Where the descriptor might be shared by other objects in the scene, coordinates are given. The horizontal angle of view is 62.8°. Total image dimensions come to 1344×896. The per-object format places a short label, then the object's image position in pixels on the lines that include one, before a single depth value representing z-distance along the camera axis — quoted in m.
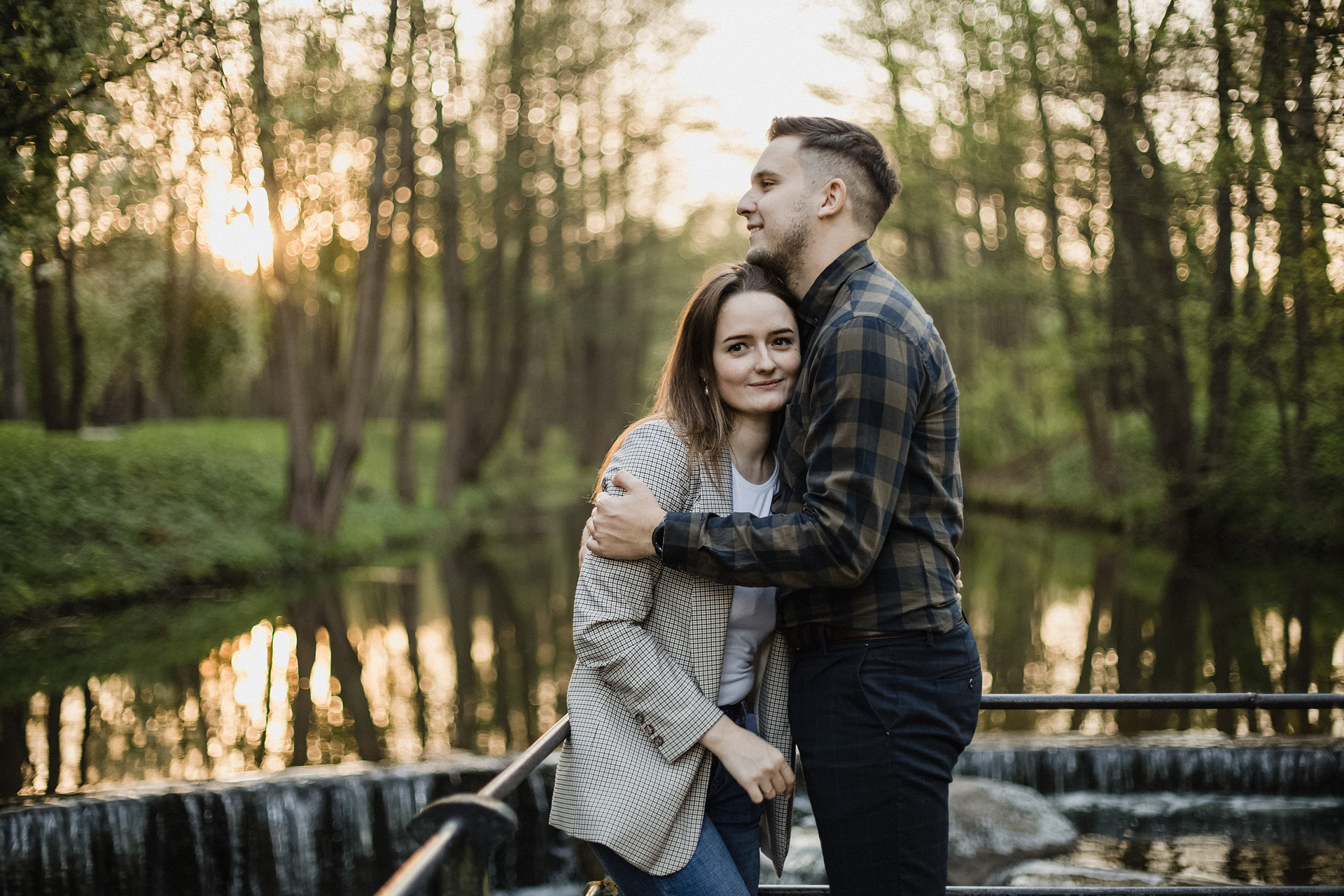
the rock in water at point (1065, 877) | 5.64
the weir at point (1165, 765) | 6.67
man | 1.96
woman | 2.02
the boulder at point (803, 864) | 5.81
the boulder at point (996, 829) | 5.85
